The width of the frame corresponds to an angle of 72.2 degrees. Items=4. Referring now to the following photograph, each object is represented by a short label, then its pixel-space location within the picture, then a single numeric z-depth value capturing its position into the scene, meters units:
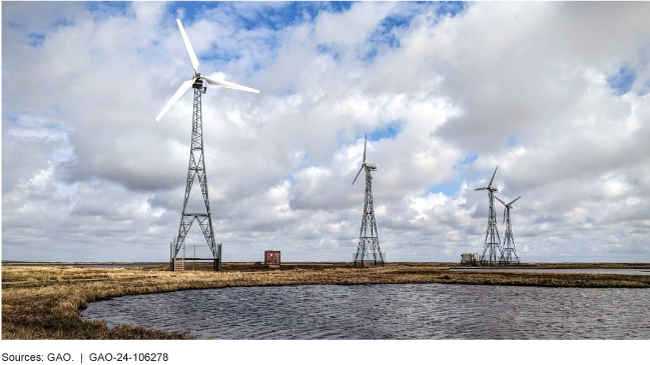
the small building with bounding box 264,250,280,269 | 103.94
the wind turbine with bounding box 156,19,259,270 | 70.94
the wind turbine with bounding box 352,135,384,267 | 102.19
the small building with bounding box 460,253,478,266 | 153.25
